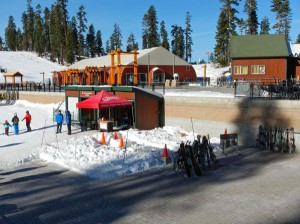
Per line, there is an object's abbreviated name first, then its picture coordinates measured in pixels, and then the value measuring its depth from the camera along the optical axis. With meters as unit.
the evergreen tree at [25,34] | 134.93
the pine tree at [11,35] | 141.75
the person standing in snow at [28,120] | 23.09
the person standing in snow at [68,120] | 21.48
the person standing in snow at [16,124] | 22.06
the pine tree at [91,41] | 117.50
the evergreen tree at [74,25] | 111.16
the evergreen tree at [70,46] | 93.34
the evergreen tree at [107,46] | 160.62
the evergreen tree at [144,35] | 113.93
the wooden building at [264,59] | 35.34
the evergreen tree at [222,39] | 68.12
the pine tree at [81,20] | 111.81
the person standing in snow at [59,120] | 21.94
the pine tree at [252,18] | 66.69
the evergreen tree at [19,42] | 141.25
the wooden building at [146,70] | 37.46
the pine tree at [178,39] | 101.56
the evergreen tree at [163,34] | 101.81
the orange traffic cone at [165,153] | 14.69
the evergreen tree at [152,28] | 93.94
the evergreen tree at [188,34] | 97.72
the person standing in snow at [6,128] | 21.94
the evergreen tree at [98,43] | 123.11
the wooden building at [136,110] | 22.25
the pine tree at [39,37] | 114.88
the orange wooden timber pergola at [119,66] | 28.73
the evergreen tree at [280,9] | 74.38
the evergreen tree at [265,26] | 104.89
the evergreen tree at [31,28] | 130.43
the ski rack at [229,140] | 16.69
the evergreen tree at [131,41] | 147.52
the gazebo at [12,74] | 53.89
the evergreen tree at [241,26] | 65.71
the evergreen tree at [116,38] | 144.50
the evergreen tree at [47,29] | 118.47
